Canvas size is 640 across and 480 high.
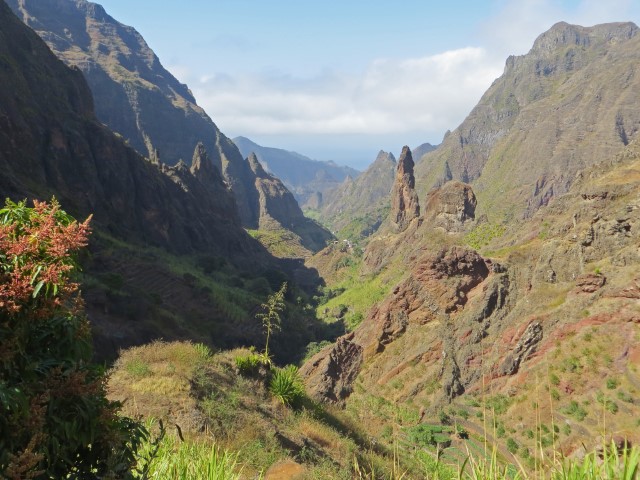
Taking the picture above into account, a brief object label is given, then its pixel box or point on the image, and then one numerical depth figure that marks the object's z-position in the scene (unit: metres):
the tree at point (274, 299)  22.89
